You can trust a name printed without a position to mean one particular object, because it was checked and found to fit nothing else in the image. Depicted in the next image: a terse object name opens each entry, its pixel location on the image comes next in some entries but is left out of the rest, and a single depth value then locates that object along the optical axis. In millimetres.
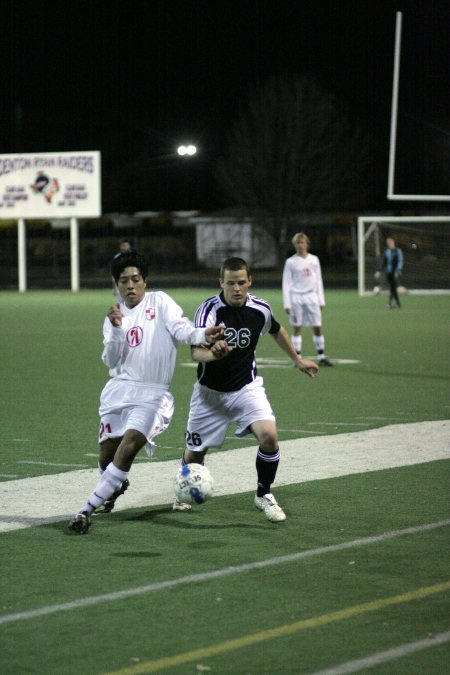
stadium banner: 102062
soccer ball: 15805
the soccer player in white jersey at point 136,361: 15391
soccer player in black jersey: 16219
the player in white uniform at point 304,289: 38219
